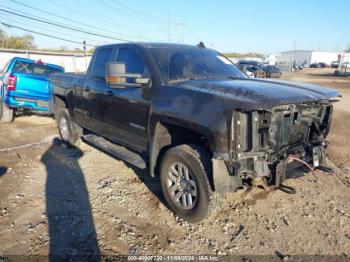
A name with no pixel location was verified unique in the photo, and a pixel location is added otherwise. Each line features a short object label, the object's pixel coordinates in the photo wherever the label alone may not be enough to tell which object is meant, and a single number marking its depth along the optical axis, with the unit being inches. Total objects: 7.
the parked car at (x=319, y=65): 3064.5
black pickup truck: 118.6
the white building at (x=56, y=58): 783.7
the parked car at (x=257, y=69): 1200.5
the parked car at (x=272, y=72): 1307.8
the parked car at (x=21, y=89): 335.9
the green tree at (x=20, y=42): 1827.3
